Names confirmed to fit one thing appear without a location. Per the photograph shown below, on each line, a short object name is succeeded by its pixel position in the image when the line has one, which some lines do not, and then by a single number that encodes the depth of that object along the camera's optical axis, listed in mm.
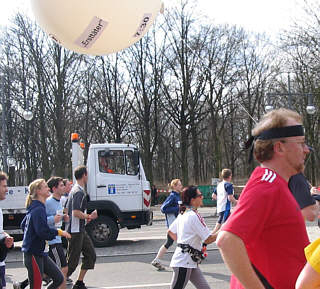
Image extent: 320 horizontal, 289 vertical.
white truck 12898
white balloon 3490
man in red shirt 2197
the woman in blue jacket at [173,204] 9906
